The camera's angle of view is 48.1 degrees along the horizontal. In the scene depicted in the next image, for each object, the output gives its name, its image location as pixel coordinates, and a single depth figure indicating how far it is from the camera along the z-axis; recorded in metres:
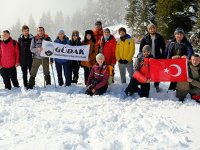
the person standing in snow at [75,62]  8.78
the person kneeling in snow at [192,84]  6.99
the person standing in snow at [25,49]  8.57
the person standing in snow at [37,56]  8.53
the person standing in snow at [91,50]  8.81
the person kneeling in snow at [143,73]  7.46
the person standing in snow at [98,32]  8.92
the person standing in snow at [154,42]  7.91
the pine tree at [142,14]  28.00
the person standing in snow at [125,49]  8.30
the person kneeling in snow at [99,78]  7.88
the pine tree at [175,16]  19.21
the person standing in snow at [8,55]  8.53
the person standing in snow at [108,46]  8.58
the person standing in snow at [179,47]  7.54
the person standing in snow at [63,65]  8.80
